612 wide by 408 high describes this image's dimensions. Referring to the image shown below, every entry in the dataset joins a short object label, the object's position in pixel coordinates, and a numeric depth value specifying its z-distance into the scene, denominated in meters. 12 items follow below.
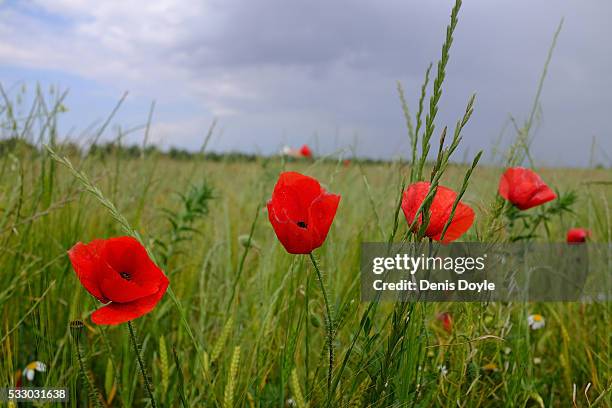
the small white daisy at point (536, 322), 1.46
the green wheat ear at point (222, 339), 0.86
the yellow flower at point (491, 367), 1.15
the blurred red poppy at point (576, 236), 1.66
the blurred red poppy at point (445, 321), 1.46
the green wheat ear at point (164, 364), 0.86
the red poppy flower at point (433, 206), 0.69
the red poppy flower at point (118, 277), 0.66
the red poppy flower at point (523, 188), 1.14
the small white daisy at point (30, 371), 1.18
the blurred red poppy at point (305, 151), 5.18
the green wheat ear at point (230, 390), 0.74
